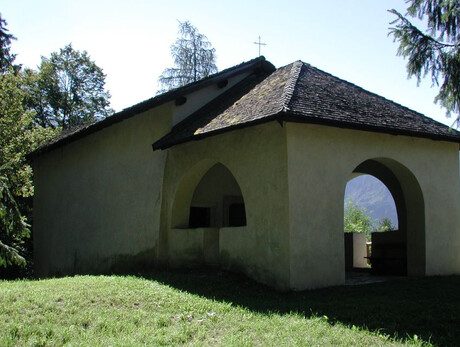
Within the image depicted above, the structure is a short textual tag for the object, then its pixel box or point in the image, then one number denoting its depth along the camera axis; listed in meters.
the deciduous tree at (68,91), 33.22
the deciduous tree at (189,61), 29.78
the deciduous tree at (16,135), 21.90
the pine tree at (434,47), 8.45
